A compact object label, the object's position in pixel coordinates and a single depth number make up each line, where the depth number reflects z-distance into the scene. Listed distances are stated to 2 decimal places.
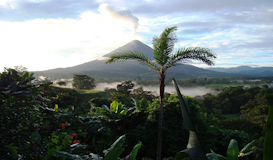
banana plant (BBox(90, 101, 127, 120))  6.15
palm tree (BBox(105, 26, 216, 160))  5.14
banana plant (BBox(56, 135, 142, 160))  2.65
